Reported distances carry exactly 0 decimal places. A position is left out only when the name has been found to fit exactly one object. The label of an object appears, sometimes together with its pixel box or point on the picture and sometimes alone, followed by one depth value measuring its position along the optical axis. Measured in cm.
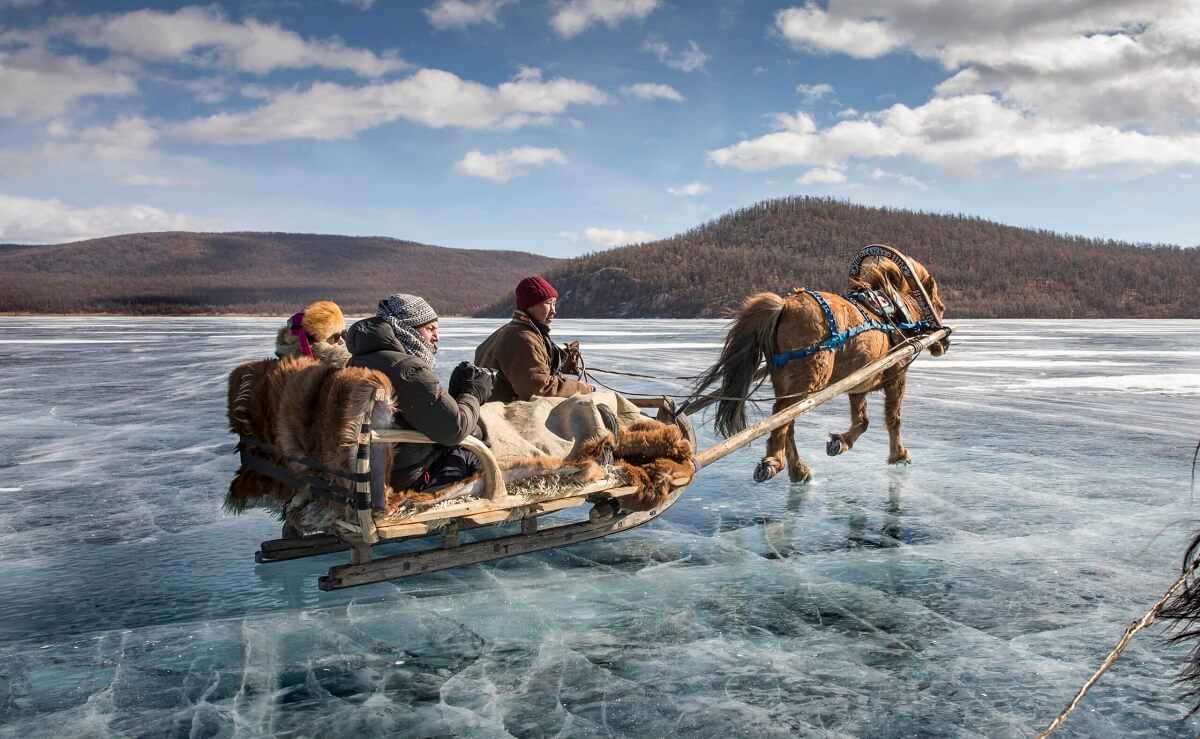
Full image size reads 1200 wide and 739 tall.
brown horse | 623
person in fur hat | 417
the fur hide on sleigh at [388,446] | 346
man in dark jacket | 359
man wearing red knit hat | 482
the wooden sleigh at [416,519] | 351
